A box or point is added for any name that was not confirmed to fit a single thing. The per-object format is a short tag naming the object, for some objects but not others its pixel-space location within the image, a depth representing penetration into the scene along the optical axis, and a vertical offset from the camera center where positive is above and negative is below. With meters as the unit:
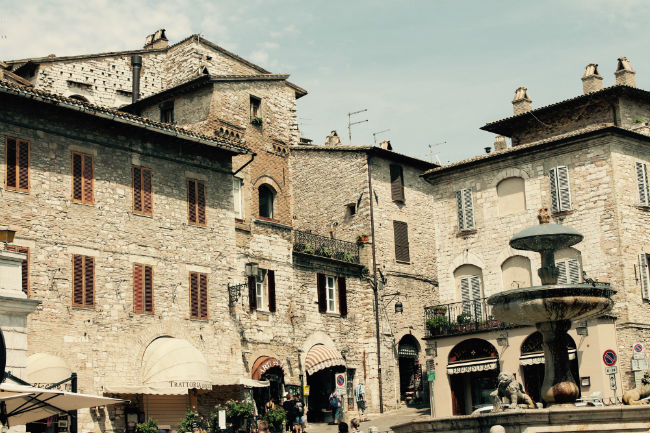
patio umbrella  14.62 +0.02
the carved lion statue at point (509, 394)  18.28 -0.25
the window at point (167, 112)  35.81 +10.34
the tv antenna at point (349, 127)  46.37 +12.30
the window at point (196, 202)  30.98 +6.11
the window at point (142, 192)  29.38 +6.17
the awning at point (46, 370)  24.47 +0.84
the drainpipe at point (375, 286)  37.68 +3.94
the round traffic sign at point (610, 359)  25.36 +0.42
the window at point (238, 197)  33.69 +6.74
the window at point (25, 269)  25.73 +3.52
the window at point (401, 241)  40.75 +5.97
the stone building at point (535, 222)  32.91 +5.30
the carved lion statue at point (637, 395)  18.09 -0.38
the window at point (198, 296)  30.27 +3.07
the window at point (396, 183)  41.25 +8.45
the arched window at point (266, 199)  35.31 +6.91
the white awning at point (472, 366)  33.98 +0.57
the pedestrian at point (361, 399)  36.34 -0.41
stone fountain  18.09 +1.32
